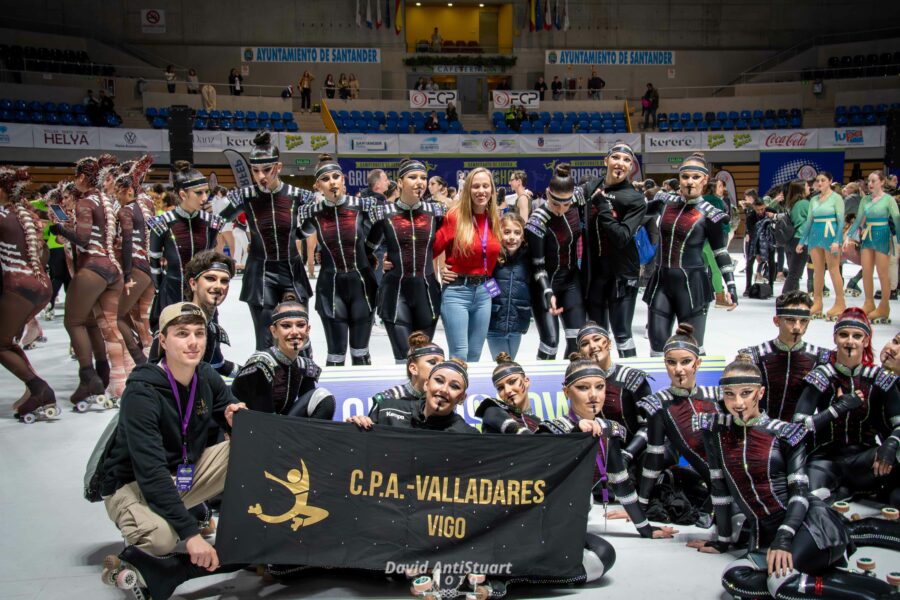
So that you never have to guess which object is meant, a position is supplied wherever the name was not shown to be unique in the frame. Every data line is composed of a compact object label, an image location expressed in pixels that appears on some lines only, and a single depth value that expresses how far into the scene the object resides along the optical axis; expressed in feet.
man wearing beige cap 11.69
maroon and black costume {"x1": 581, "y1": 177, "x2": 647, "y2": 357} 20.65
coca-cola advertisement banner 85.71
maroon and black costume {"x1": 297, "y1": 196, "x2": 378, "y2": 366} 20.40
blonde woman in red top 20.21
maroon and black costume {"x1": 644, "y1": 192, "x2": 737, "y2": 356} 20.35
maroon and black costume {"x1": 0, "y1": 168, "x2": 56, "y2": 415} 21.15
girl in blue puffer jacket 20.99
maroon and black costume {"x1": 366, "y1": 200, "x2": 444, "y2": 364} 20.52
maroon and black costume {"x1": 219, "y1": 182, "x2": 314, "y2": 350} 20.51
